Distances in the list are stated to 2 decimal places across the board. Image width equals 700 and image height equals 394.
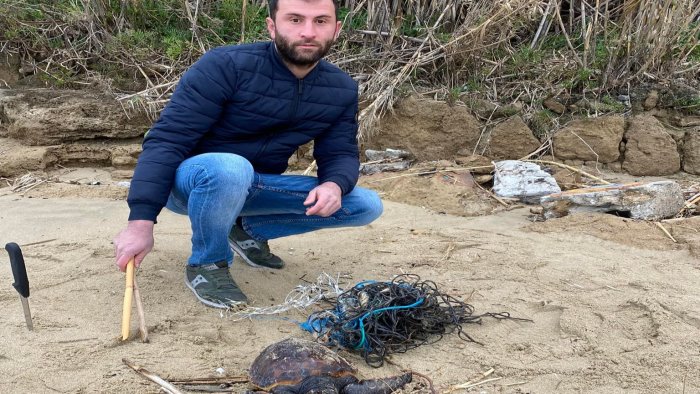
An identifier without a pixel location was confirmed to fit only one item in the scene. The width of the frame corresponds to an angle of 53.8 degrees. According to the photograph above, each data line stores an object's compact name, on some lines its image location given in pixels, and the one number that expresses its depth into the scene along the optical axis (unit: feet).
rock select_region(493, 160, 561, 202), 17.04
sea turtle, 7.60
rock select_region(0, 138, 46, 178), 18.49
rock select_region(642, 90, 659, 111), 19.95
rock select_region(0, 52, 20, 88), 20.77
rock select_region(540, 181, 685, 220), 15.07
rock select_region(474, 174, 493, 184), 18.08
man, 9.71
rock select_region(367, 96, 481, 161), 19.63
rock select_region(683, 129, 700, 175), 19.24
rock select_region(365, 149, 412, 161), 19.44
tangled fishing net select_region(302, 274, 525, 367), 8.91
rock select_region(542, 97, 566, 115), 20.03
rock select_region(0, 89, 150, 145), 19.04
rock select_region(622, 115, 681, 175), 19.15
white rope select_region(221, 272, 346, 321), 9.90
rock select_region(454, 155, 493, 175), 18.45
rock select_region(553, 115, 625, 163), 19.30
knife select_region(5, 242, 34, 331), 8.77
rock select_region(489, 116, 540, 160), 19.45
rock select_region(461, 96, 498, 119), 19.93
